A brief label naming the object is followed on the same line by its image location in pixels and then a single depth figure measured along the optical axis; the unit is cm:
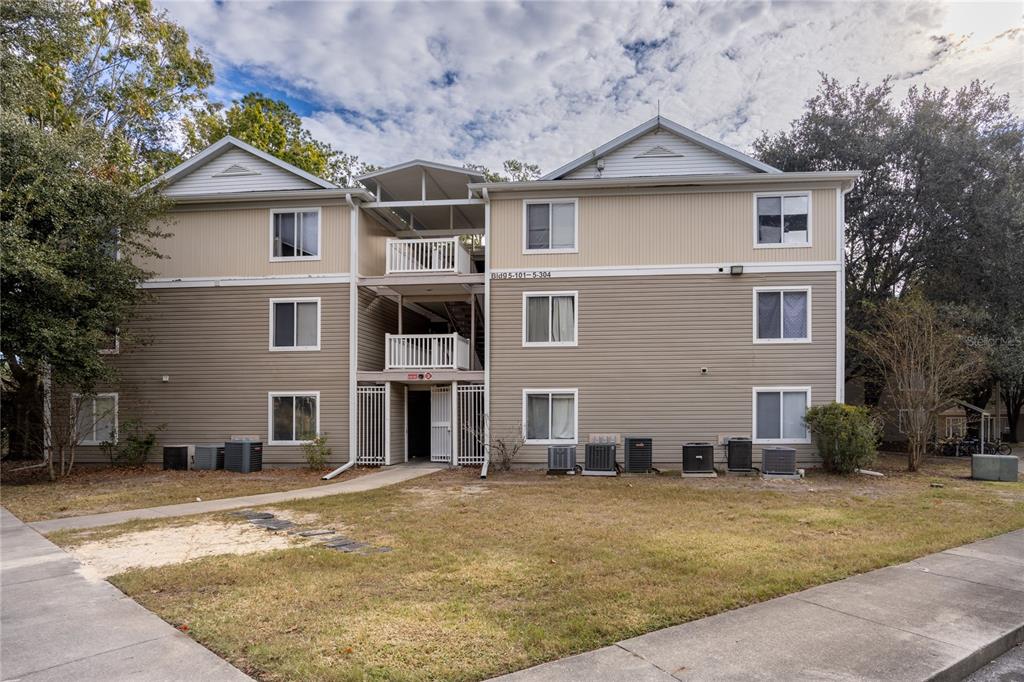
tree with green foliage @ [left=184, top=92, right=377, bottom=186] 2489
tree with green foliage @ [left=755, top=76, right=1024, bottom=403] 1844
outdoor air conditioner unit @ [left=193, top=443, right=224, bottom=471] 1529
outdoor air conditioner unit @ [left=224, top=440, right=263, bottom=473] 1503
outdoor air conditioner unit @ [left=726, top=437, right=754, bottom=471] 1391
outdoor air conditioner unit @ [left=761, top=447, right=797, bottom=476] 1355
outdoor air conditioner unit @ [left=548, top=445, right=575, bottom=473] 1427
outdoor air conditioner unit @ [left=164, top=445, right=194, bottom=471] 1541
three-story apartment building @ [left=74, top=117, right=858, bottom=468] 1495
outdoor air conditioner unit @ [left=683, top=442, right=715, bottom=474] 1380
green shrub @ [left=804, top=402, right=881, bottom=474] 1338
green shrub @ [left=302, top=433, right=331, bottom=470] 1521
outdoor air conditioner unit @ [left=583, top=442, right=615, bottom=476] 1403
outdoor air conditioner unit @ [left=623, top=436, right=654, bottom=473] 1419
